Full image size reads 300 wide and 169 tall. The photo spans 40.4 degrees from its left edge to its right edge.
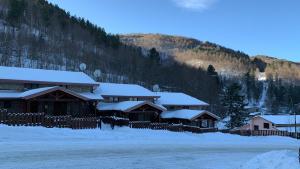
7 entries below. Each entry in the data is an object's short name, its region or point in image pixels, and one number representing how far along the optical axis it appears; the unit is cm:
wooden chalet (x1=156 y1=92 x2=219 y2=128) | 4838
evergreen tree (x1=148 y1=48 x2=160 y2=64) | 13288
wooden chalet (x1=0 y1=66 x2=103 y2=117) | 3716
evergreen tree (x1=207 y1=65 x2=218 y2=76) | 13200
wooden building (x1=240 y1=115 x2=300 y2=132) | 7006
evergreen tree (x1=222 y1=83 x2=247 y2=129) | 6194
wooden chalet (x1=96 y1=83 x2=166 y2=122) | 4375
